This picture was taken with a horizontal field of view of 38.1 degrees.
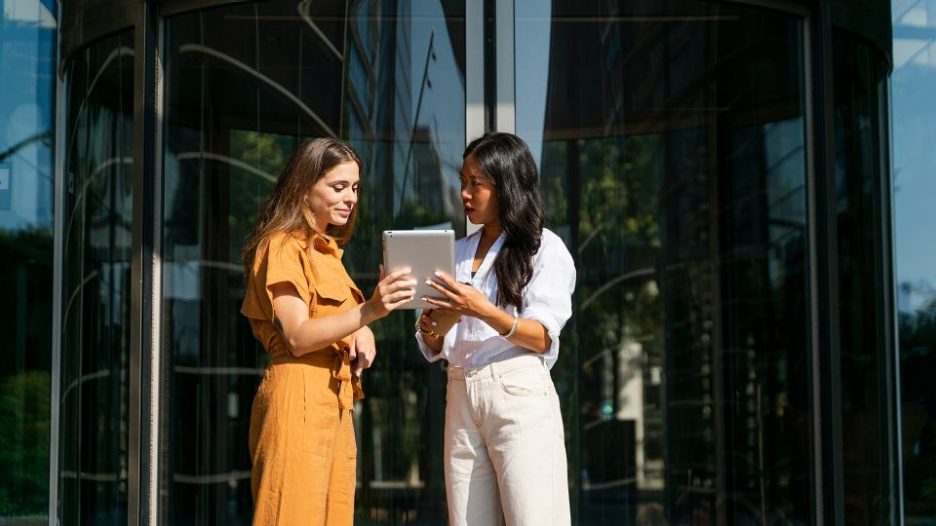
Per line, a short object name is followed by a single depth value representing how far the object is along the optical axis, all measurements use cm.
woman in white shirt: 346
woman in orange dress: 329
